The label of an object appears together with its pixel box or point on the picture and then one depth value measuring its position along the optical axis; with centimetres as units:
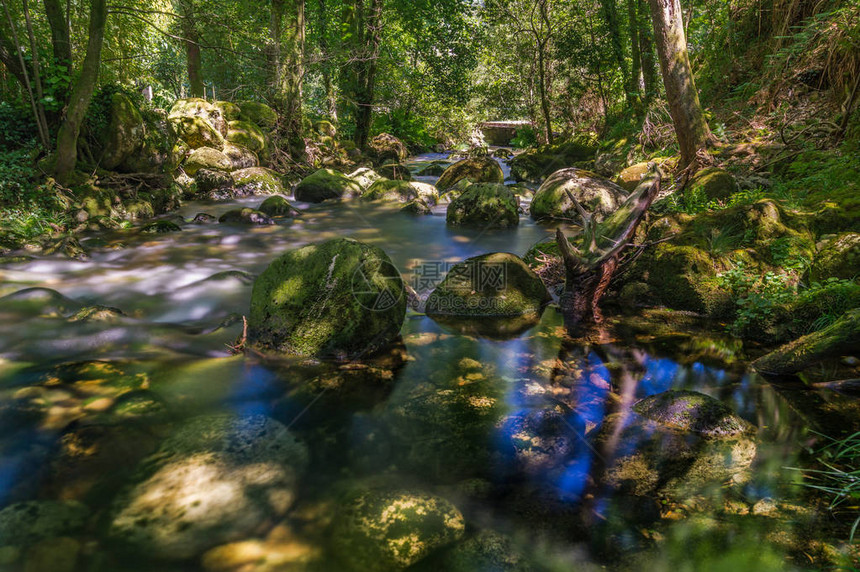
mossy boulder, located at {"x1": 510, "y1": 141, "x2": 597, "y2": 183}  1625
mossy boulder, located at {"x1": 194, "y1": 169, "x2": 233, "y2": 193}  1222
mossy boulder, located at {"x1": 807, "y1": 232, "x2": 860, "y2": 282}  412
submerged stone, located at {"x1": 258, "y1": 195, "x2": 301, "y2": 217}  1038
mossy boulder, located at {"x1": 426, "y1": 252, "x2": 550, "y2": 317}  522
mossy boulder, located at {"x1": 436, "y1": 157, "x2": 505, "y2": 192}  1393
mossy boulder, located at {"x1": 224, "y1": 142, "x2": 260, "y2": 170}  1358
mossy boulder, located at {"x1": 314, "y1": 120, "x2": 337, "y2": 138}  1972
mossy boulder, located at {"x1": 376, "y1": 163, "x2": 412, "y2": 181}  1573
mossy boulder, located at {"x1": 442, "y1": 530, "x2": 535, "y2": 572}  217
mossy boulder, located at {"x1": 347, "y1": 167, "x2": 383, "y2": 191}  1376
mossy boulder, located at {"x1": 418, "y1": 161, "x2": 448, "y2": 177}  1769
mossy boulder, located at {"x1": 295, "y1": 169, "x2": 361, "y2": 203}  1239
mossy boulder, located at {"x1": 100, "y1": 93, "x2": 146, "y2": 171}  938
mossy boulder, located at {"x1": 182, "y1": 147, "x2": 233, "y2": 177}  1252
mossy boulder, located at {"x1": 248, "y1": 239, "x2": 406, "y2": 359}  411
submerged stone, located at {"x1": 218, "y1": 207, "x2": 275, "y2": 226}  973
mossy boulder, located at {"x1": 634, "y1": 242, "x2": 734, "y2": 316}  488
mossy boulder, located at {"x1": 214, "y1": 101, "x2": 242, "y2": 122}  1454
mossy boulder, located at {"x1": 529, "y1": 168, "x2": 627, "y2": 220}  905
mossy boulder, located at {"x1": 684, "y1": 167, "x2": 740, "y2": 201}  678
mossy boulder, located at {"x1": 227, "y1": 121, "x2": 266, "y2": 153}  1409
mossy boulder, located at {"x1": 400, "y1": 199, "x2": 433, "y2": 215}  1089
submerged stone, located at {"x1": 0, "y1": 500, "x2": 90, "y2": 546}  233
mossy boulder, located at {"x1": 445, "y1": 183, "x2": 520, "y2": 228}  959
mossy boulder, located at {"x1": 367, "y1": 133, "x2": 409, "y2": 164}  1977
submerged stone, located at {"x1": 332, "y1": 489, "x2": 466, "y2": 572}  222
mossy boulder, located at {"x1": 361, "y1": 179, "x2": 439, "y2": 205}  1212
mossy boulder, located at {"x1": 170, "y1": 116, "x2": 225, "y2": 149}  1288
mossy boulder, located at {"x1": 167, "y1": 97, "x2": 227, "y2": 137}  1331
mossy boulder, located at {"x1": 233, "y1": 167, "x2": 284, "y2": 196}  1277
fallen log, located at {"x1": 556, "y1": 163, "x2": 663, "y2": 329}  489
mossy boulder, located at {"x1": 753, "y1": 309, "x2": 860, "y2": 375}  311
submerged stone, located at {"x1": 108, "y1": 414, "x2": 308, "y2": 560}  236
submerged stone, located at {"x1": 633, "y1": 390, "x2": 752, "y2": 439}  288
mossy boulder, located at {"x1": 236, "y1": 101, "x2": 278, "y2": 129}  1566
